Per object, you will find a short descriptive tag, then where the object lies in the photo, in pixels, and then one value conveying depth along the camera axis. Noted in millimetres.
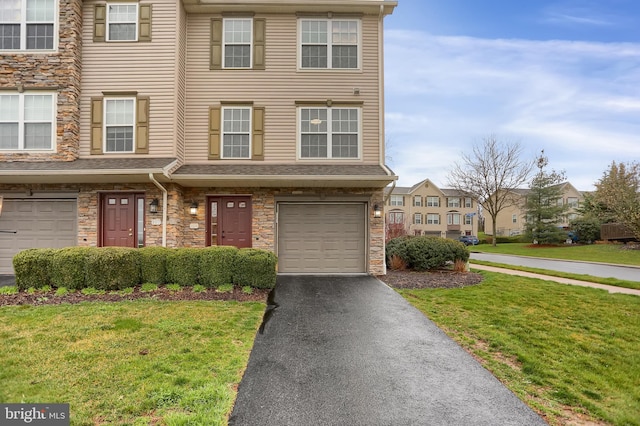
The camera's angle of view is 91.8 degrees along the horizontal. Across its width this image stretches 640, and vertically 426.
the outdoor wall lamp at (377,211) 9500
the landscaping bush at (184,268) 7285
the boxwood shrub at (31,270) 6984
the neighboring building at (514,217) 46156
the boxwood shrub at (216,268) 7270
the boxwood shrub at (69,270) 6984
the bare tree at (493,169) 29125
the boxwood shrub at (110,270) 6992
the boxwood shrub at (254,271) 7305
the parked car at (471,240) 35094
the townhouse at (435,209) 44156
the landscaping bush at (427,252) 10445
